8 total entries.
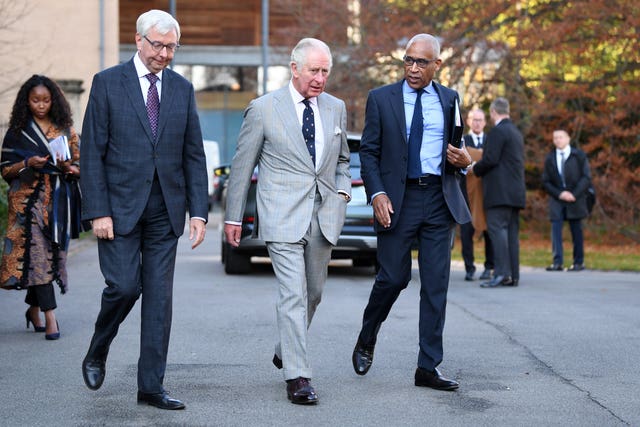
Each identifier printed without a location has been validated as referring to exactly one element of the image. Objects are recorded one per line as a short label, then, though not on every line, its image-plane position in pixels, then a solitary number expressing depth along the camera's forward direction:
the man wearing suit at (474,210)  14.31
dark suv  13.84
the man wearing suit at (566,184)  16.92
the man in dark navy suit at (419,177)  7.13
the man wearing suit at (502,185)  13.60
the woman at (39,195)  9.09
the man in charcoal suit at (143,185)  6.34
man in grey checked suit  6.76
